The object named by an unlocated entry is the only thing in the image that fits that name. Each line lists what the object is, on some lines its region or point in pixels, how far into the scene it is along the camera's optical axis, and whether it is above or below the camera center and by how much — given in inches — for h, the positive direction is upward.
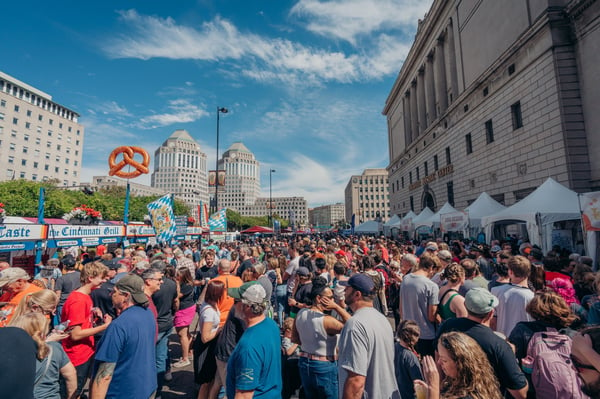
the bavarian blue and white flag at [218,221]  734.5 +26.1
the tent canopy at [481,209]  605.1 +40.5
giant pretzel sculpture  602.2 +148.3
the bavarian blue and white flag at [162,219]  537.0 +24.0
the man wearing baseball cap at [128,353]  109.9 -47.9
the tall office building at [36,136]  2417.6 +916.0
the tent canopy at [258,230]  1158.6 +2.3
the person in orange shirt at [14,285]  161.3 -30.2
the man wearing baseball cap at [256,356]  92.2 -41.7
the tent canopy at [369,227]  1274.0 +10.9
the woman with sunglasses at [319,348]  127.3 -53.1
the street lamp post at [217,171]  734.5 +161.9
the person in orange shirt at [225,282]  175.1 -33.5
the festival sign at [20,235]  366.9 -2.9
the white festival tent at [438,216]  792.3 +36.2
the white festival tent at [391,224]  1187.3 +21.3
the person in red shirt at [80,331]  144.5 -50.1
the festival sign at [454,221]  599.5 +16.1
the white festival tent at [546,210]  418.9 +25.9
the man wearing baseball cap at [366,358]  96.3 -44.4
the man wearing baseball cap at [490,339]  93.7 -38.0
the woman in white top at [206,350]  152.5 -63.9
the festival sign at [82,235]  438.3 -3.5
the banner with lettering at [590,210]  341.4 +20.4
